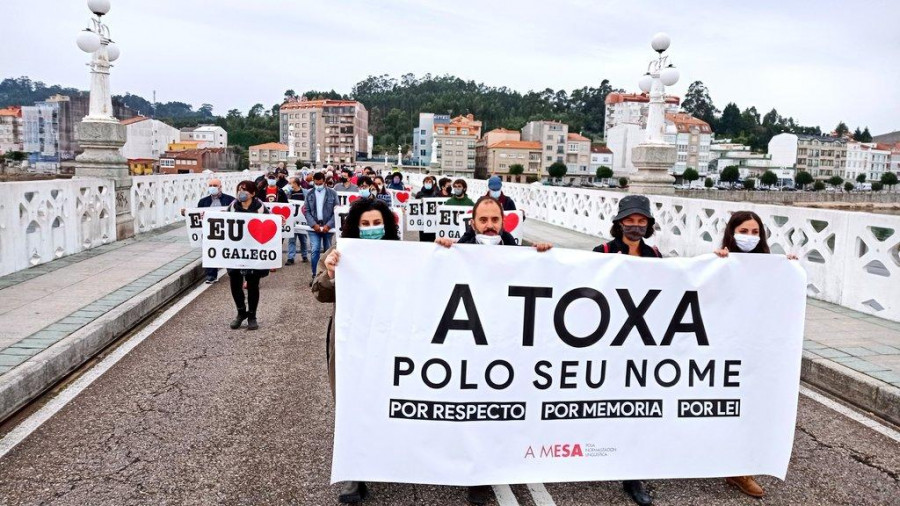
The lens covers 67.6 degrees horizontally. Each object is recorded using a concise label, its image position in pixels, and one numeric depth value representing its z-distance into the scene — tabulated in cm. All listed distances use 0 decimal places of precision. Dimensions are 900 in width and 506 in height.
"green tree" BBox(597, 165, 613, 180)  12056
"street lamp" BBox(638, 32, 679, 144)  1764
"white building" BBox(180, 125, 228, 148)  15000
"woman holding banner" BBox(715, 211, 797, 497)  471
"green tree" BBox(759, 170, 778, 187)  11775
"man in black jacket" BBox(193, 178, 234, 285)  1113
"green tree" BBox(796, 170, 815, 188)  11969
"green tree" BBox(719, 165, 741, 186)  12100
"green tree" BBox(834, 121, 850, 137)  19106
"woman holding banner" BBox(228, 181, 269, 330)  802
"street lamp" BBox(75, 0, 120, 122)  1487
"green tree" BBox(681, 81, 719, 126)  18750
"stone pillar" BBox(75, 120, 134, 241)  1473
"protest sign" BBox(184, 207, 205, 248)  1101
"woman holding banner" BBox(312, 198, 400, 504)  415
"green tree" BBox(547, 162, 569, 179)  11588
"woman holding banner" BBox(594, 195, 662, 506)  445
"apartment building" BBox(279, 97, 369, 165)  13500
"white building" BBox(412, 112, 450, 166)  12888
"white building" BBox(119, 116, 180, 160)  10724
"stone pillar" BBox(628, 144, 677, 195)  1794
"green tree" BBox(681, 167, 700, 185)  12244
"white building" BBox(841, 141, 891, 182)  14262
